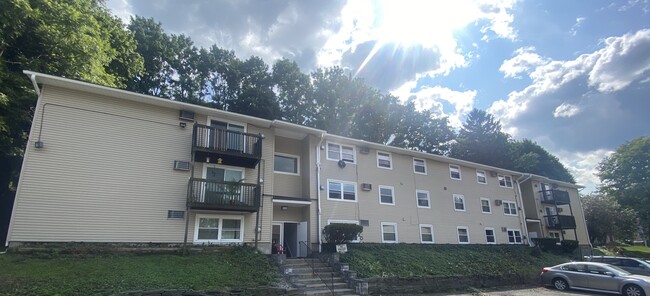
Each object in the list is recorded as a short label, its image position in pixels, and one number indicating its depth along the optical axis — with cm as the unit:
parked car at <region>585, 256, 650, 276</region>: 1620
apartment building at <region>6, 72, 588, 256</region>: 1234
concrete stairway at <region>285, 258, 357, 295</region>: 1226
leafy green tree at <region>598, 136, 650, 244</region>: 3972
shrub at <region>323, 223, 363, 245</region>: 1580
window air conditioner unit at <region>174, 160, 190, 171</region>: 1434
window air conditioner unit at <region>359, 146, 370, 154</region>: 2047
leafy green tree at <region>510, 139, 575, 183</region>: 4728
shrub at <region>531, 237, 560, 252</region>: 2541
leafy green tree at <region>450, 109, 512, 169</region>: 4153
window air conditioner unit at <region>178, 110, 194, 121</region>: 1516
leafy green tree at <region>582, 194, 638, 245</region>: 3572
